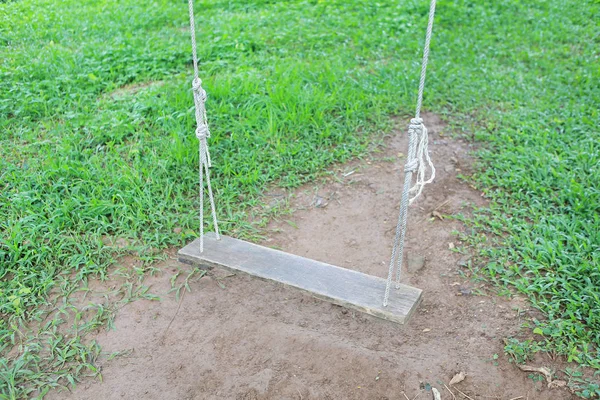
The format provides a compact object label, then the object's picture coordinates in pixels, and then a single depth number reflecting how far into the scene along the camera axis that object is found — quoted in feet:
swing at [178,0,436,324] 8.03
